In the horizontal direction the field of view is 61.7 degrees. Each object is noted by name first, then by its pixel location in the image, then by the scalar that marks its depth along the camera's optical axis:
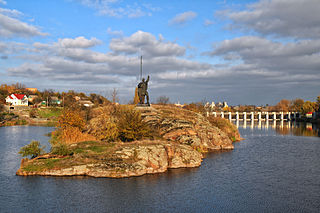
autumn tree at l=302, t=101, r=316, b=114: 186.80
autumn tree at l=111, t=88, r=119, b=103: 78.14
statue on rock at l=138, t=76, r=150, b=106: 48.66
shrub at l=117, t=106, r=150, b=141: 38.59
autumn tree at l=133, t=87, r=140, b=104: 61.53
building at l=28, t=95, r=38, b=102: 180.21
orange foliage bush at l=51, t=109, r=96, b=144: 42.97
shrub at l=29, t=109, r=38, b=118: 126.54
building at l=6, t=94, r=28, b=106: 158.62
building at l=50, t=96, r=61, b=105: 168.12
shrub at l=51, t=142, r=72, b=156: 32.47
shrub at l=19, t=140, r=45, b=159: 34.34
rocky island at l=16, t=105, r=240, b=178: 29.03
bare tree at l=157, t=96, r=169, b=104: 137.88
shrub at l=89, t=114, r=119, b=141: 39.41
